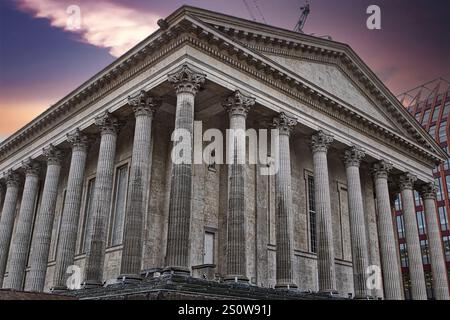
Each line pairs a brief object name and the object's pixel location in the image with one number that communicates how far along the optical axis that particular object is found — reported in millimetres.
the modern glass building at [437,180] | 60000
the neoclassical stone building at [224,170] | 20719
